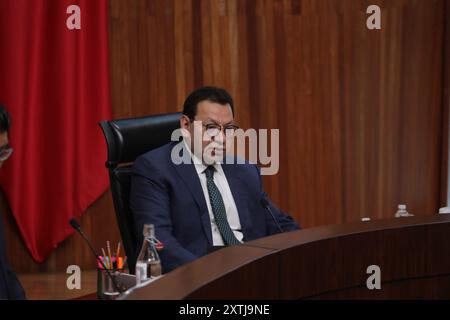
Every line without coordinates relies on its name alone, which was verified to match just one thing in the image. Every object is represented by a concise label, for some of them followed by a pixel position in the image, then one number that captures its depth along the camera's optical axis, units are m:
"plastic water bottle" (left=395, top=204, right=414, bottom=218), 9.62
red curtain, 8.79
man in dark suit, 5.50
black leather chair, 5.55
